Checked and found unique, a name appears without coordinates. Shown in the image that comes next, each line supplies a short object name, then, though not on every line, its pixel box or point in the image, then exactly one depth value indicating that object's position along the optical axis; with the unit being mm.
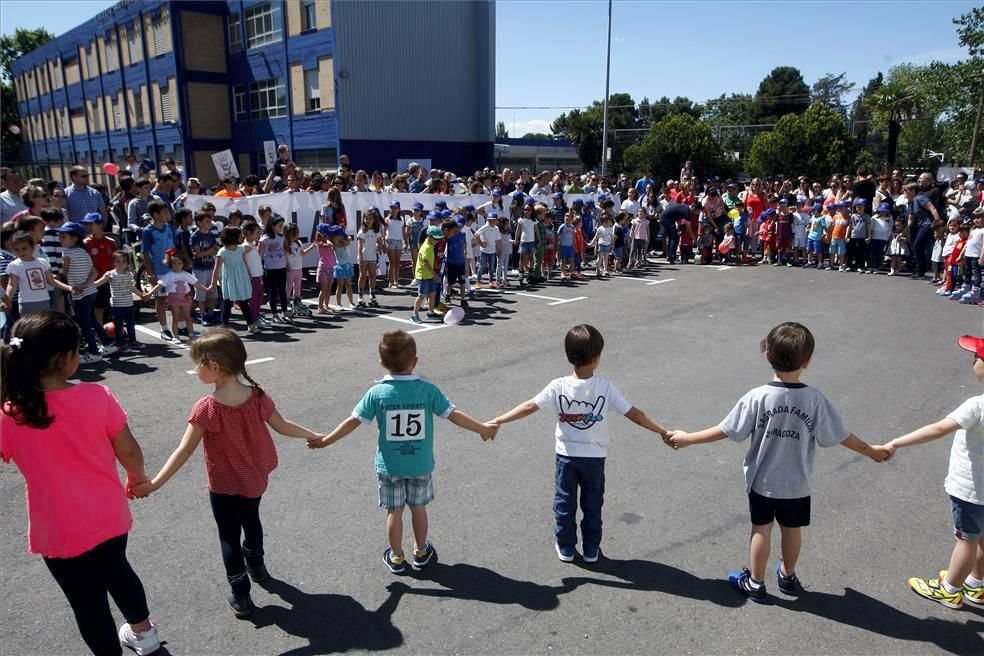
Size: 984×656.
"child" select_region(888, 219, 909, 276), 15930
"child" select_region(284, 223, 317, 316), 11133
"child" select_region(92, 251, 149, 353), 9047
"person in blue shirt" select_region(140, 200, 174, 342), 9977
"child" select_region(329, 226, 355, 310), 11727
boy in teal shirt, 3846
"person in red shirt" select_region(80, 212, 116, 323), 9219
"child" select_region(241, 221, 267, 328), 10312
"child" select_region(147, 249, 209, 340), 9625
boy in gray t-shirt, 3572
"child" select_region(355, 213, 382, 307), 12461
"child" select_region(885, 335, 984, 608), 3523
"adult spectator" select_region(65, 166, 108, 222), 11023
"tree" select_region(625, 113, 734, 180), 41859
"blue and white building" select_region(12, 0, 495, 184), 31375
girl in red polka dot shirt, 3504
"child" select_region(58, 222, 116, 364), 8492
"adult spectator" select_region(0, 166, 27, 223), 10391
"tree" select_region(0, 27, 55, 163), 65000
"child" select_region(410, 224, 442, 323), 10970
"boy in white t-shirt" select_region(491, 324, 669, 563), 3975
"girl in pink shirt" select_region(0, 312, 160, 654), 2828
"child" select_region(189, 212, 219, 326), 10490
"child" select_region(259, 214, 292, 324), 10836
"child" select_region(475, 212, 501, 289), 14266
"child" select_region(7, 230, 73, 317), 7637
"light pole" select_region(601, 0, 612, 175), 31484
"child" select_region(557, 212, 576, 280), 15594
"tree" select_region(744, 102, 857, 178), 38406
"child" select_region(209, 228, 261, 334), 9961
